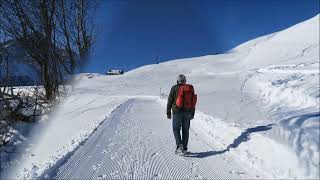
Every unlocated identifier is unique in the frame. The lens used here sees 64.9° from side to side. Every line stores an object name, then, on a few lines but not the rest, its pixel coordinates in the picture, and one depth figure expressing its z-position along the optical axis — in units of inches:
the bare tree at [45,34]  360.8
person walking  204.6
